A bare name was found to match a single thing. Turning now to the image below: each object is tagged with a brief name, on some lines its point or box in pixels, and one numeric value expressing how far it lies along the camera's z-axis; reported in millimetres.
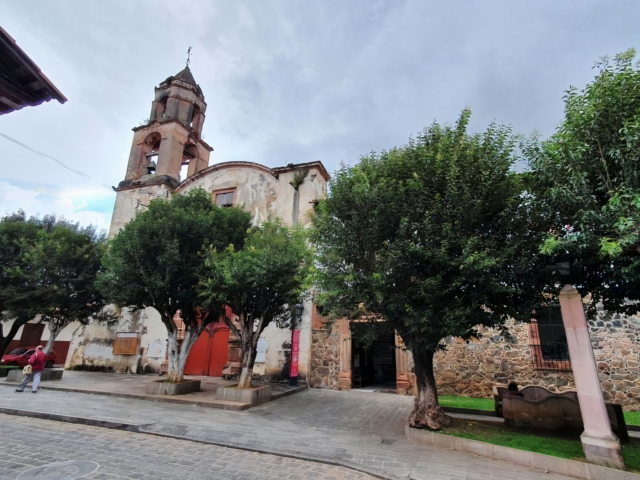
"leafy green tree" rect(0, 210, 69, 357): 14273
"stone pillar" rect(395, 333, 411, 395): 13859
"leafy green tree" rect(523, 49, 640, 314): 5203
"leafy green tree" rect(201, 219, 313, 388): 10461
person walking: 11337
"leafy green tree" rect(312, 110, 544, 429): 6785
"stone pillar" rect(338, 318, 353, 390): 14633
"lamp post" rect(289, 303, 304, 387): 14711
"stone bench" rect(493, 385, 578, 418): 8734
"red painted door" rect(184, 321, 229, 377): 17234
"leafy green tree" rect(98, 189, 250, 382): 11289
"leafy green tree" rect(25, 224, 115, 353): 14531
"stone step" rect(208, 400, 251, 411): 9922
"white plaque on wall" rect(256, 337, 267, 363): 15852
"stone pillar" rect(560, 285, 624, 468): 5559
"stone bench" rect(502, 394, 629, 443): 7211
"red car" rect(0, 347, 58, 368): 19891
